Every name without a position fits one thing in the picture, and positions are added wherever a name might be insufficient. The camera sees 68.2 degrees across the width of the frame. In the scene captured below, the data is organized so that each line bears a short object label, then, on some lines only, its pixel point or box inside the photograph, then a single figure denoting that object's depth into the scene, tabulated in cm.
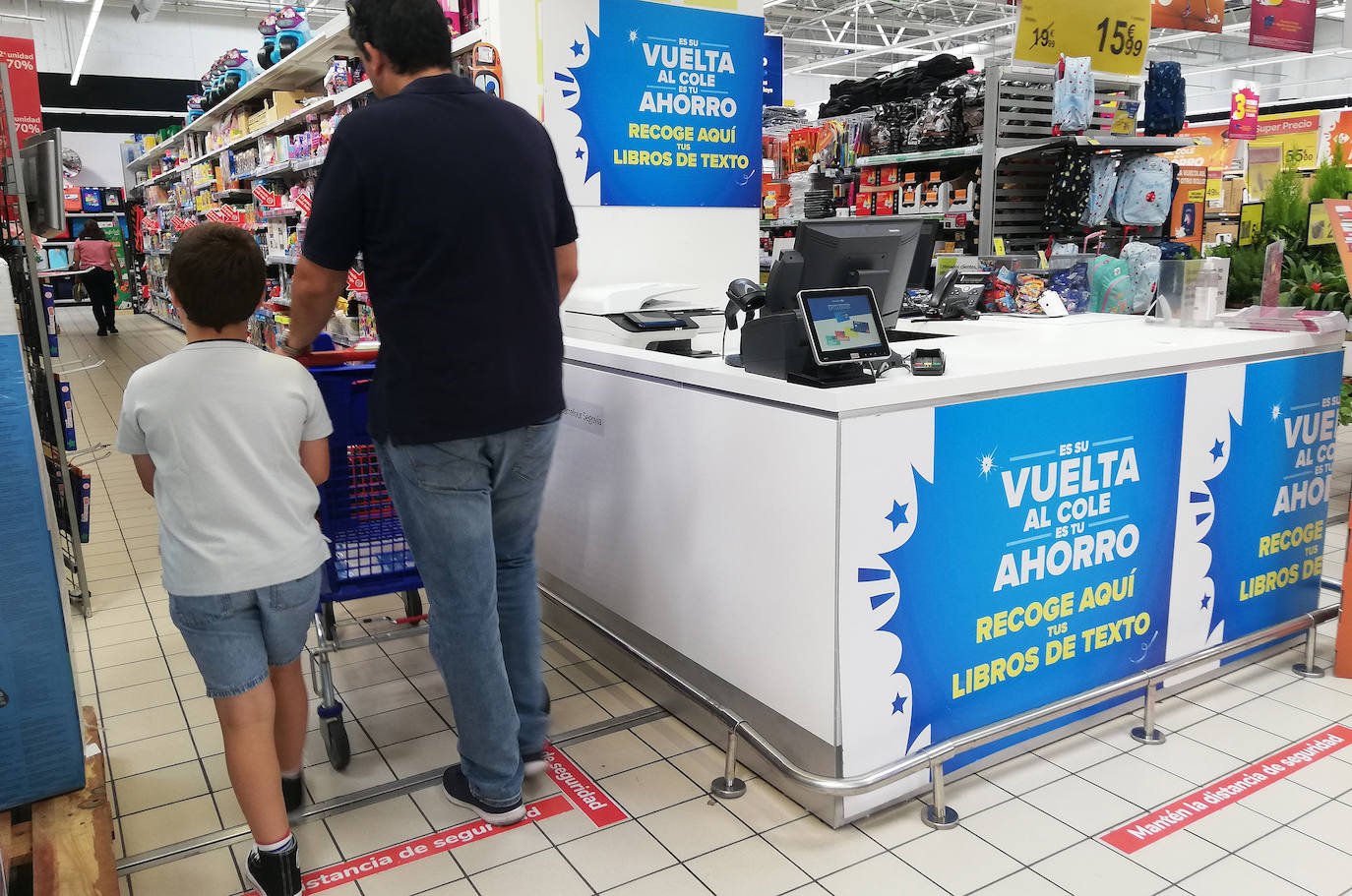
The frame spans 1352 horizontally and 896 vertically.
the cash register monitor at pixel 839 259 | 272
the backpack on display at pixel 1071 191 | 531
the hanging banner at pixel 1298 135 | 1252
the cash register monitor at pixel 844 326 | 223
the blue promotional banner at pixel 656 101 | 362
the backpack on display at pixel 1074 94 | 511
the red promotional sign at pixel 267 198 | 764
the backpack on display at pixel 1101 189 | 533
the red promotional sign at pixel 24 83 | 810
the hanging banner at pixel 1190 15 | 672
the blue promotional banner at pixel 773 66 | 496
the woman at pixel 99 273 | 1400
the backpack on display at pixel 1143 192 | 538
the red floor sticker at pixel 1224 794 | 233
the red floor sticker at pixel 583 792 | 245
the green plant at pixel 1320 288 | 473
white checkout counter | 230
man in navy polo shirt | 204
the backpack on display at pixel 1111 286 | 410
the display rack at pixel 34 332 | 346
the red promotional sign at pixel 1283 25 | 769
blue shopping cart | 265
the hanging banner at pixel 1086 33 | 514
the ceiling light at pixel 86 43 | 1455
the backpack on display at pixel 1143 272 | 404
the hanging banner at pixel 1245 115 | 1191
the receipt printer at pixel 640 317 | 311
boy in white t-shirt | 189
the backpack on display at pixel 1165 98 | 564
